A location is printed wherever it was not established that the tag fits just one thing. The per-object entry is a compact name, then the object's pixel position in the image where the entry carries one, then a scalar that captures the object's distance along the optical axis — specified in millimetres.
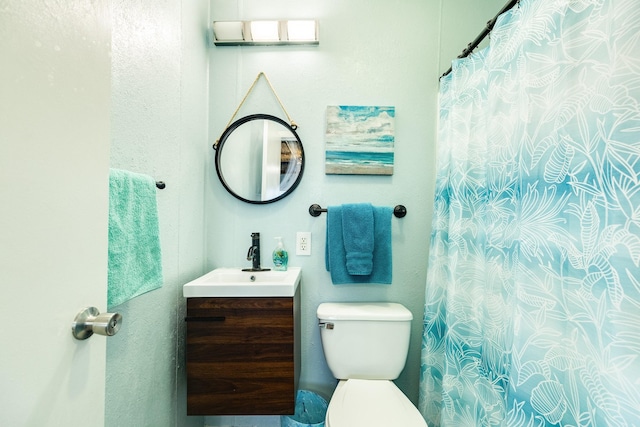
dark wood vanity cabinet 1193
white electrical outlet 1598
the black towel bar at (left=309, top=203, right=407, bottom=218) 1583
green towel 772
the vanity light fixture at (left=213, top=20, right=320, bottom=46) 1498
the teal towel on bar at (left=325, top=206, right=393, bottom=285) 1512
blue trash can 1515
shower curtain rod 957
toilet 1393
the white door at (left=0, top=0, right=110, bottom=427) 405
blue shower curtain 586
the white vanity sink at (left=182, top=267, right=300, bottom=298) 1192
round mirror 1597
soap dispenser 1545
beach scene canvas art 1578
